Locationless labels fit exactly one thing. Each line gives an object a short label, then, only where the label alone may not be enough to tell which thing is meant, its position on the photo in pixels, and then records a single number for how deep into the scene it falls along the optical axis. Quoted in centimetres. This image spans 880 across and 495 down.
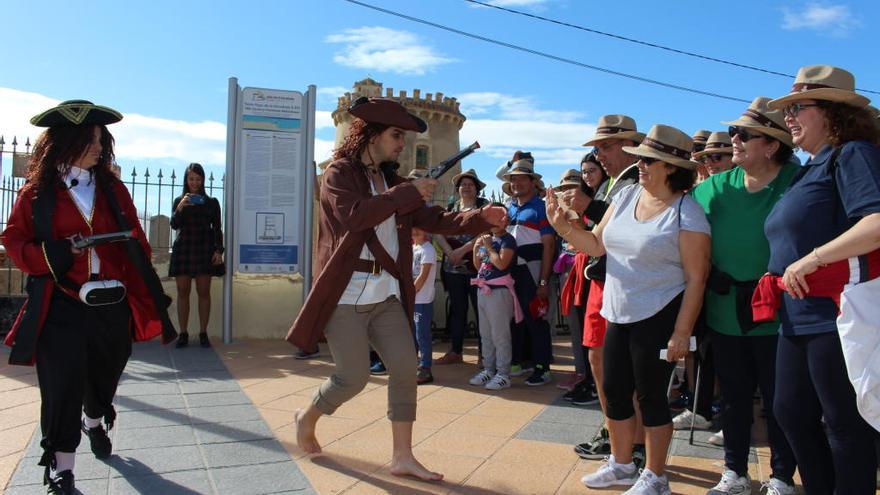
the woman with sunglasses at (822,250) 264
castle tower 5078
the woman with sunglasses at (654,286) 332
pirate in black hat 347
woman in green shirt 337
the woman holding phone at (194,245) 802
